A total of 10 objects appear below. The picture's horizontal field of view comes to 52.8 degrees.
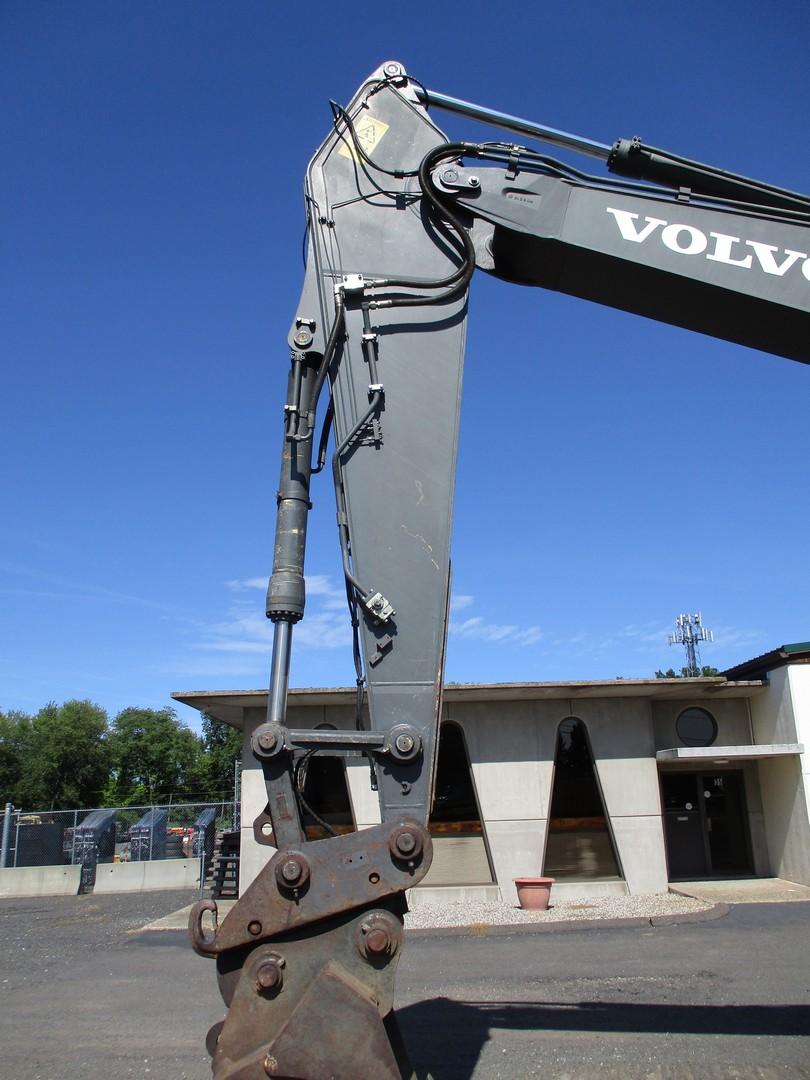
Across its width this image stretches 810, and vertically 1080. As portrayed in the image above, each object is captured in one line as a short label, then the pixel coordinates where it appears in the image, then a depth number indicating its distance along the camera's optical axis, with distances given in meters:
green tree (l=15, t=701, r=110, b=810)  59.97
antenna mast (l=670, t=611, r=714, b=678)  64.56
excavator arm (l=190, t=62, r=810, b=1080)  3.23
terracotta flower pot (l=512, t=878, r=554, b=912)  13.62
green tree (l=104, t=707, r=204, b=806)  69.69
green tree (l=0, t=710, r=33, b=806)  59.50
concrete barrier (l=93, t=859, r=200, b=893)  19.31
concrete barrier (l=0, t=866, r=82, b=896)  18.88
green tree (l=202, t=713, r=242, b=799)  73.44
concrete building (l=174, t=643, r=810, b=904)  15.09
